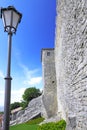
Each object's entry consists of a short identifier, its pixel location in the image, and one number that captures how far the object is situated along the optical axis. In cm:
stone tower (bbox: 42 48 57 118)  997
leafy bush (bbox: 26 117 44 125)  870
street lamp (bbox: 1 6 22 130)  145
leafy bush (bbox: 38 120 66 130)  444
